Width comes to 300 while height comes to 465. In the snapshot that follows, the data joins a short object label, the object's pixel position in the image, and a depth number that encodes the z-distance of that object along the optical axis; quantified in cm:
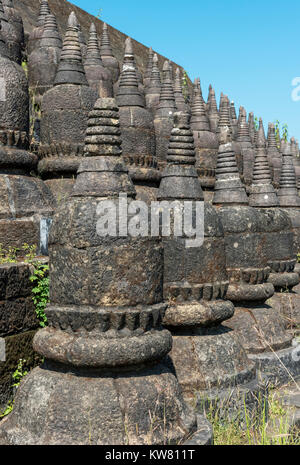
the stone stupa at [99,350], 322
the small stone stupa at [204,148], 913
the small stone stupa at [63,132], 676
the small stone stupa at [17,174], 525
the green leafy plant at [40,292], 441
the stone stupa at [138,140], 771
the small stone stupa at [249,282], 552
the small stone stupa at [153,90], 1257
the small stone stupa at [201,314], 435
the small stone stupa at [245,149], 1168
